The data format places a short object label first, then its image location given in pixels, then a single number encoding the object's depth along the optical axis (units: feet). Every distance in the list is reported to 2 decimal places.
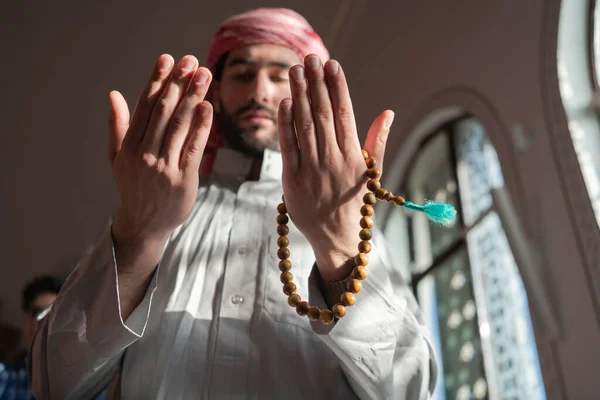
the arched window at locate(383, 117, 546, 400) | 5.64
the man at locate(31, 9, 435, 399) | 2.29
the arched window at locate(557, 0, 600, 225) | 4.58
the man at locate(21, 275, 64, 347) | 7.52
